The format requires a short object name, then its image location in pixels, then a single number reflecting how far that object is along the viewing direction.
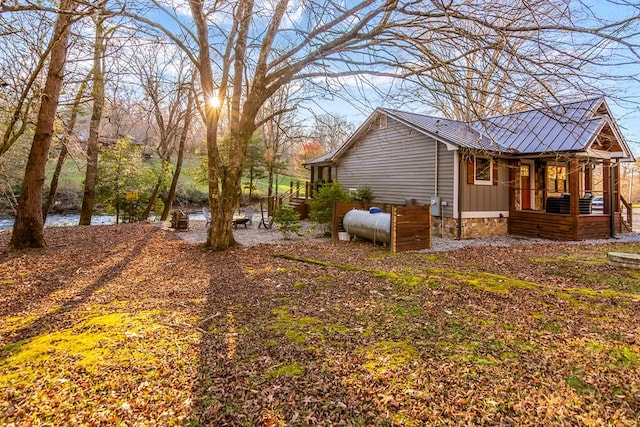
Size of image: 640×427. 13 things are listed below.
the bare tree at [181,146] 14.59
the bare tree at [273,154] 22.30
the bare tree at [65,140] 9.54
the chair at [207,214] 12.02
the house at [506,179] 10.76
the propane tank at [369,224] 9.06
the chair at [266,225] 13.67
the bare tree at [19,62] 5.99
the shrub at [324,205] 11.55
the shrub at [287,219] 10.42
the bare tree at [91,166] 12.66
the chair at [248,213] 13.74
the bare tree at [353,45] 4.12
